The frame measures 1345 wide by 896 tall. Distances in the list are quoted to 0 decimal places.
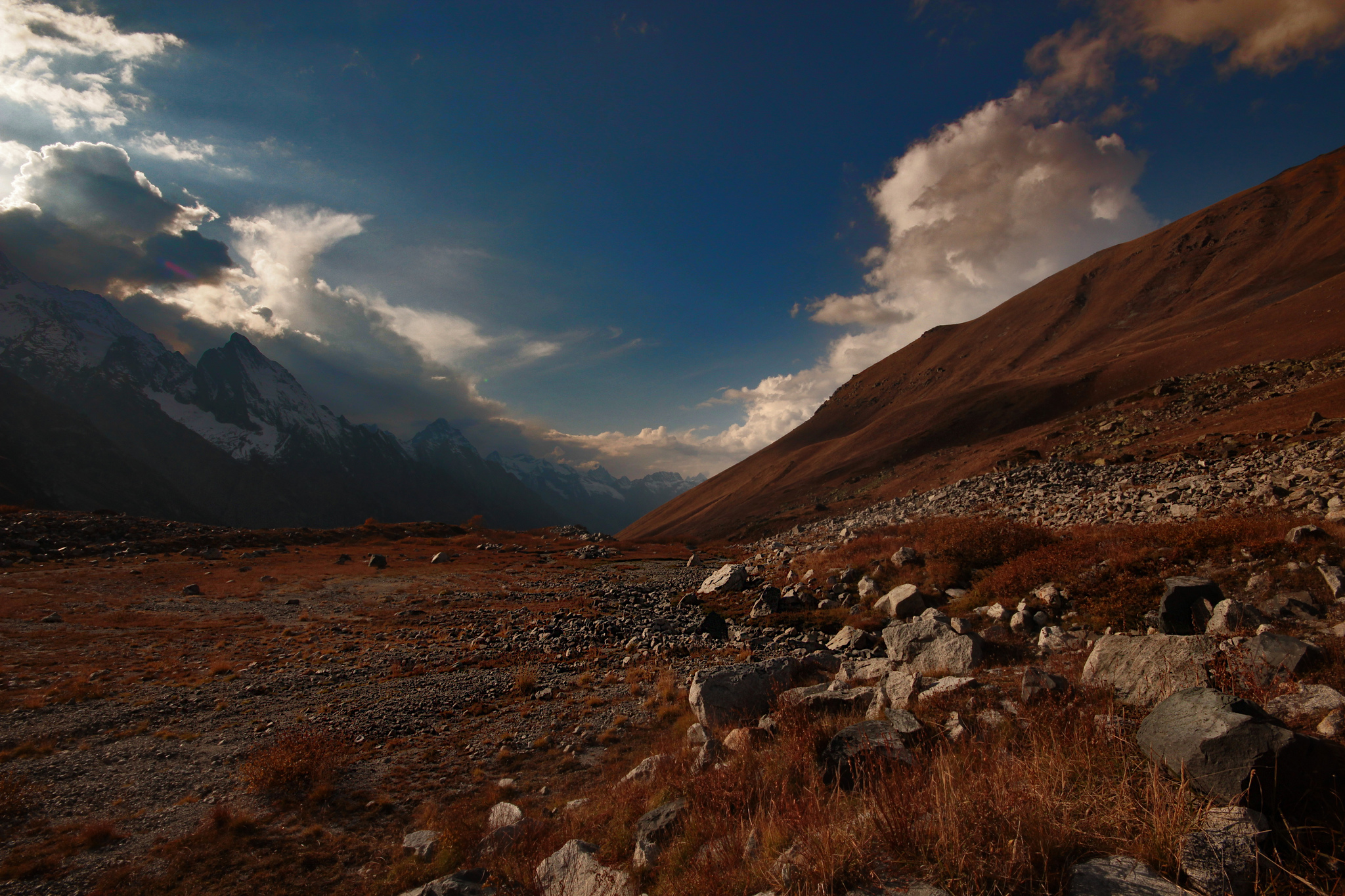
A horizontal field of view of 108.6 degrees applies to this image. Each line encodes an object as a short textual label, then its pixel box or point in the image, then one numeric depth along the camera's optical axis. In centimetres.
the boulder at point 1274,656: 588
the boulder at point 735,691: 948
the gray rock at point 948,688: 754
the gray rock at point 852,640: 1338
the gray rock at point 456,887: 605
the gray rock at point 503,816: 777
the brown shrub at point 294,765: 918
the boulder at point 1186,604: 873
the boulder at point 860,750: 577
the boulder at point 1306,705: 495
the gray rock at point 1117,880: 345
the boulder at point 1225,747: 393
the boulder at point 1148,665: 622
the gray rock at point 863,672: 998
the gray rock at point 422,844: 735
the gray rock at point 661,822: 616
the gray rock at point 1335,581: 801
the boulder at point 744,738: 766
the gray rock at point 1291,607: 789
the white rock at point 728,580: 2506
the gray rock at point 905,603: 1462
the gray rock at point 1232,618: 770
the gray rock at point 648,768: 831
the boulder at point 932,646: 966
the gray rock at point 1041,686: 683
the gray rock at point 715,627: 1811
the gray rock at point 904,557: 1828
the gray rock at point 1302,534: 959
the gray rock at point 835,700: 828
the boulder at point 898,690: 792
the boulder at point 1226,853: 341
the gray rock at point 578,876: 559
